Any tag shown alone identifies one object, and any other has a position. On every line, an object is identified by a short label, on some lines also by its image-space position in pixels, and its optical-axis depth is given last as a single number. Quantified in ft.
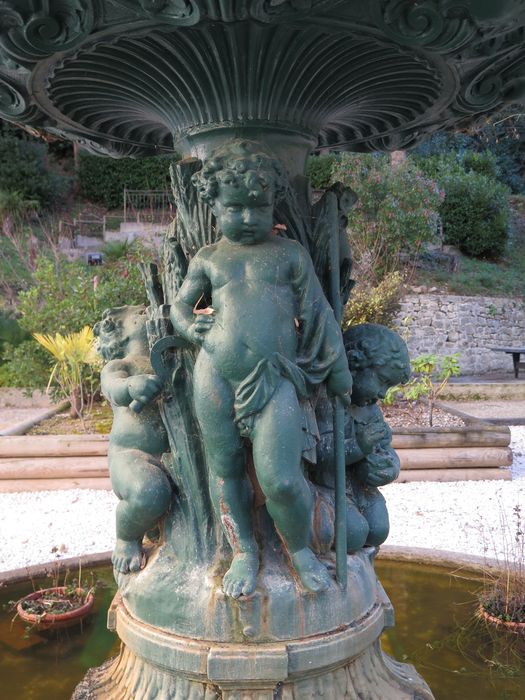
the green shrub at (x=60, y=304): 31.83
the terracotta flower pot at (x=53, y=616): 12.18
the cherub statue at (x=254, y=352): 7.18
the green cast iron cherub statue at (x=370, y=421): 8.77
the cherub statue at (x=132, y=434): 7.95
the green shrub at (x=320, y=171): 68.03
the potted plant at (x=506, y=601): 11.99
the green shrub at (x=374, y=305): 30.75
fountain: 6.89
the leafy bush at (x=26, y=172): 70.03
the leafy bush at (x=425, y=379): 28.04
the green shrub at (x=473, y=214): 61.93
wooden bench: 44.86
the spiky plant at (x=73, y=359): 27.63
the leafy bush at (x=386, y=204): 48.62
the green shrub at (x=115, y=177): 73.82
